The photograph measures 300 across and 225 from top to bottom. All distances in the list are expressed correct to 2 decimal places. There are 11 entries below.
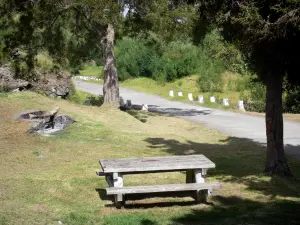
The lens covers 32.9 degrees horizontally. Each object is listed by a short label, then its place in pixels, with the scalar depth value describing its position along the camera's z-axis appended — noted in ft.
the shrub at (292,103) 85.30
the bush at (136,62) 166.71
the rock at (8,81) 73.00
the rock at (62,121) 52.85
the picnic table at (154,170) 26.27
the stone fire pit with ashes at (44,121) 49.93
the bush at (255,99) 89.25
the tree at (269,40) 28.12
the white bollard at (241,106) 83.10
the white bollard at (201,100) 99.44
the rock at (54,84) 78.69
